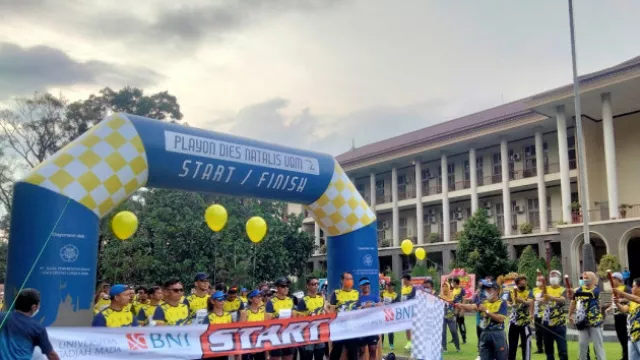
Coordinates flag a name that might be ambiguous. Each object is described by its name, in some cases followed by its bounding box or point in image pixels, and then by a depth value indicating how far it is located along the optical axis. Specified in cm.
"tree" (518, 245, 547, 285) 2765
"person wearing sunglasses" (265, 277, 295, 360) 936
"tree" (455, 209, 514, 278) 3003
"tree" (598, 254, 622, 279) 2458
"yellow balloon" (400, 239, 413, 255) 1618
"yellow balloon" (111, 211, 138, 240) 1002
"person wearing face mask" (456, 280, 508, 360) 858
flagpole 1750
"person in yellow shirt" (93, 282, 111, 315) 997
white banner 652
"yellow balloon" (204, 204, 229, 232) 1120
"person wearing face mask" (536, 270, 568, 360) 1048
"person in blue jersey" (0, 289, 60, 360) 546
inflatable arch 763
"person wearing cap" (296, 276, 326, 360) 976
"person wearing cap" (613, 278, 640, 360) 822
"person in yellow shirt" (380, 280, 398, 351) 1330
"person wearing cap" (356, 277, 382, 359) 962
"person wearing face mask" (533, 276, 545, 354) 1110
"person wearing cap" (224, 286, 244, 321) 923
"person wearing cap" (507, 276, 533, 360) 1049
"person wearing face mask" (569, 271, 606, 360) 1020
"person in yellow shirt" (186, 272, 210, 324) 891
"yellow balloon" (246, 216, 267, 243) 1173
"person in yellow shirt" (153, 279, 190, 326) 790
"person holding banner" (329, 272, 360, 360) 959
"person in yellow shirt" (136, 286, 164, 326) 797
